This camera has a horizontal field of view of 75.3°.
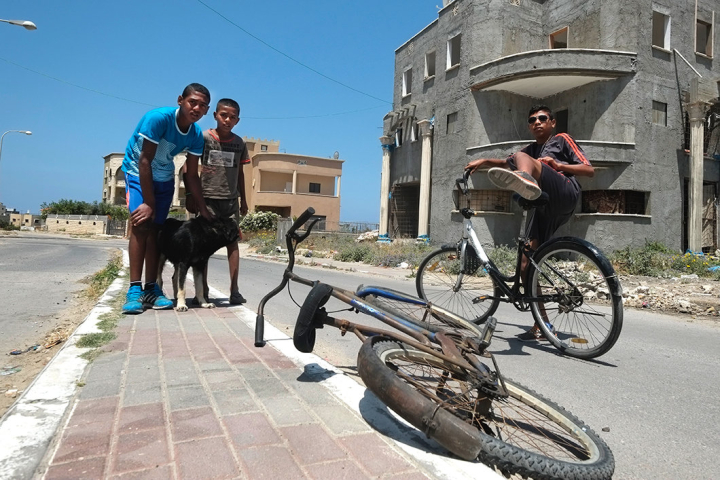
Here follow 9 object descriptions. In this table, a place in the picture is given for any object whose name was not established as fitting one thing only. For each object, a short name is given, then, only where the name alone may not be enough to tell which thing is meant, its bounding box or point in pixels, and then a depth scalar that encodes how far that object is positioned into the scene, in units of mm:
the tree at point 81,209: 55750
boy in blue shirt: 4227
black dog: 4633
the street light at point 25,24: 16625
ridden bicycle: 3309
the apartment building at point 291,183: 45812
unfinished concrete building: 16141
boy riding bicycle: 3279
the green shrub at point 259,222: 29734
